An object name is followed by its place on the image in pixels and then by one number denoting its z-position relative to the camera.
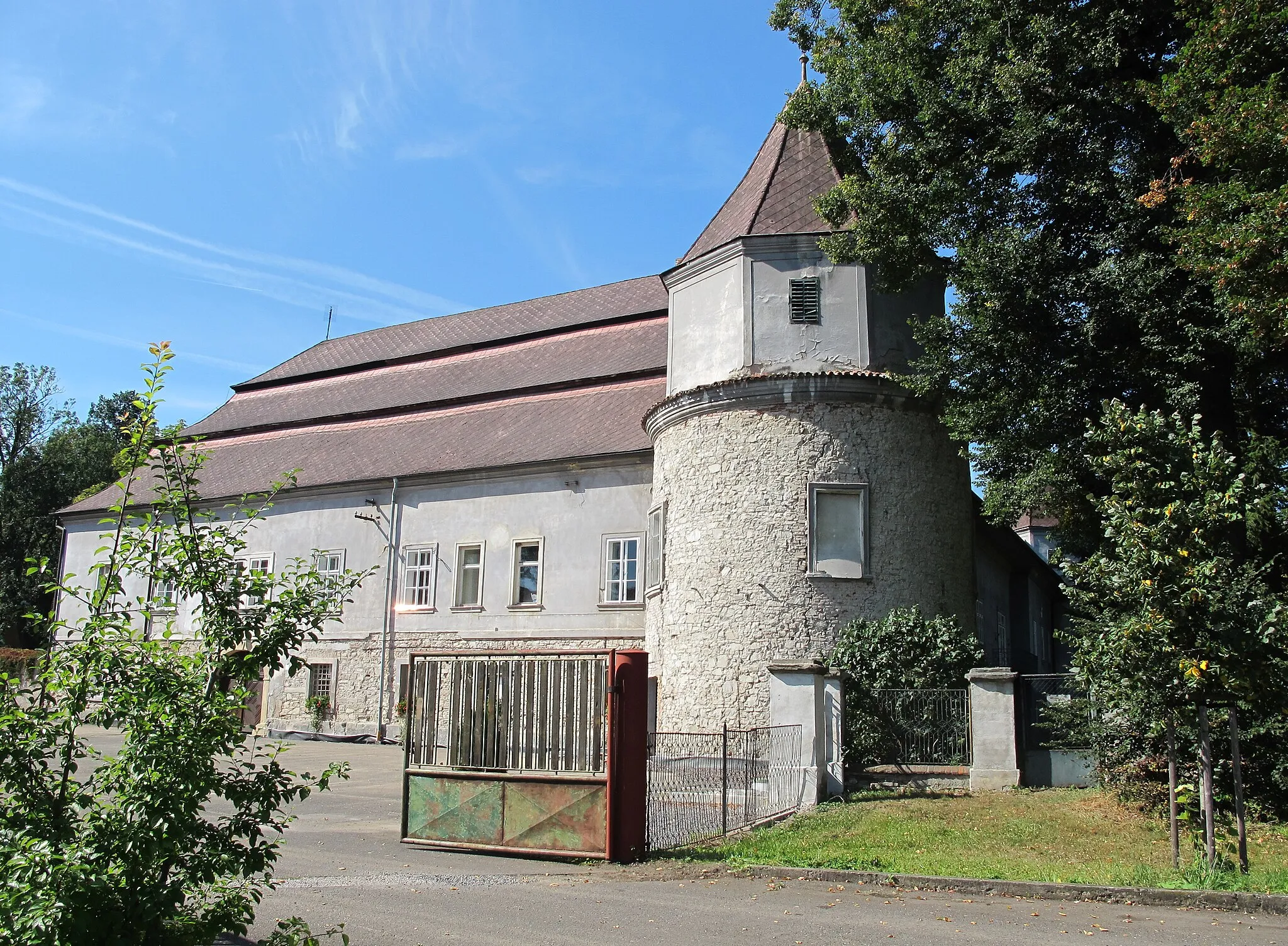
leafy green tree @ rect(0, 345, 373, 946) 4.93
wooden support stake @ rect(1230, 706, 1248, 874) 9.94
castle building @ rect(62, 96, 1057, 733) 19.61
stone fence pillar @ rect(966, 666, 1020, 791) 15.48
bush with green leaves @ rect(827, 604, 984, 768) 16.84
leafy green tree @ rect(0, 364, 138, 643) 49.53
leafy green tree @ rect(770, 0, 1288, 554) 16.22
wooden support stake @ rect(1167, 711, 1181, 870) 10.29
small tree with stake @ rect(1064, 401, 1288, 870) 9.87
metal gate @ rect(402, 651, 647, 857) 11.48
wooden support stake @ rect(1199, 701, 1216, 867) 9.98
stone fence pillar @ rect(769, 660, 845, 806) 15.13
